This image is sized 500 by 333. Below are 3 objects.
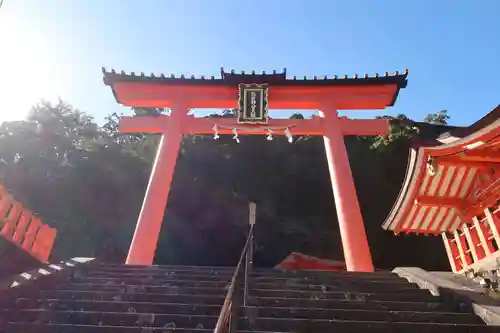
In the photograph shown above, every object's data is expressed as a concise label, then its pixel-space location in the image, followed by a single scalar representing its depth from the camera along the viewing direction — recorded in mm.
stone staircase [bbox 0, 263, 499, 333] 3855
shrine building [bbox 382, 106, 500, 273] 5738
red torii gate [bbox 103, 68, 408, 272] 10484
